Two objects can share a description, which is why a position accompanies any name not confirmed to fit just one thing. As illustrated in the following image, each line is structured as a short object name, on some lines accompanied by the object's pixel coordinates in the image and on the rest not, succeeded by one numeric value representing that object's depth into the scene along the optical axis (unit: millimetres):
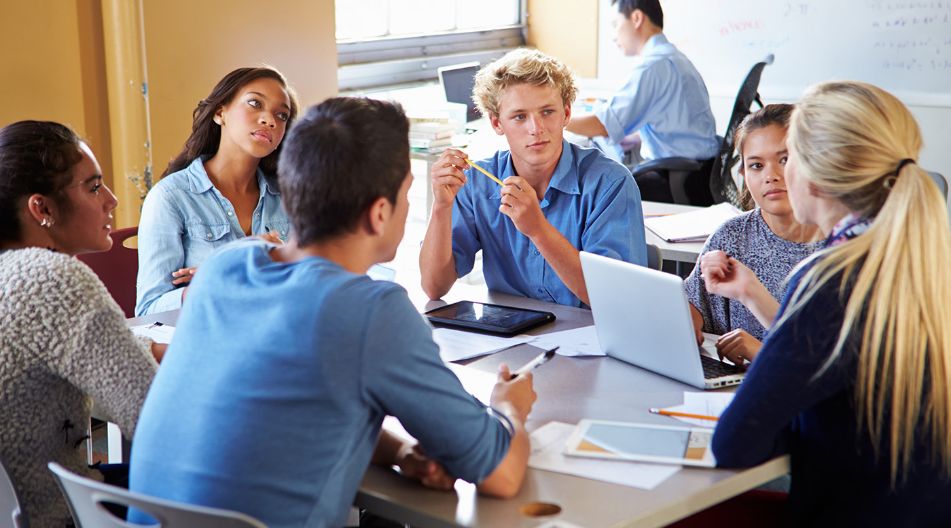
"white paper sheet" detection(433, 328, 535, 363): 2168
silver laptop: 1909
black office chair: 4852
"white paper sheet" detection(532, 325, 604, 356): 2184
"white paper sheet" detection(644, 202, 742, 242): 3386
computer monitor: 5227
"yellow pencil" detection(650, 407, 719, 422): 1803
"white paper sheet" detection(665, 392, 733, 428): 1817
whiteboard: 5543
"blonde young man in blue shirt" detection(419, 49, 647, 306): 2617
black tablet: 2324
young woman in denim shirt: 2701
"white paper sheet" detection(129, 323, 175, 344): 2266
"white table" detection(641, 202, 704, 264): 3232
